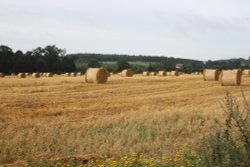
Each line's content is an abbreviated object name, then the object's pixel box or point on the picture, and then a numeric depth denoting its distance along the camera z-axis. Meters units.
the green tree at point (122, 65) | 76.46
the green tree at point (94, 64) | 85.75
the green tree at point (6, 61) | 67.06
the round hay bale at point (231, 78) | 27.56
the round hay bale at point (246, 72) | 45.60
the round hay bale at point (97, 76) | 30.61
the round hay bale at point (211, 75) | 34.03
